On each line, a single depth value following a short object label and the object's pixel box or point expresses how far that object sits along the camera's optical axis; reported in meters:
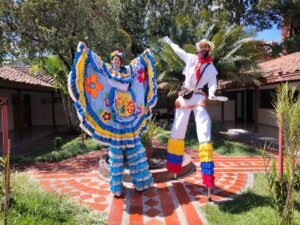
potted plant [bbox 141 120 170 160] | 6.28
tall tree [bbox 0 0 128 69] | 8.71
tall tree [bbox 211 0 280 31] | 17.94
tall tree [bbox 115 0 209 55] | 14.09
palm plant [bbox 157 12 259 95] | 9.45
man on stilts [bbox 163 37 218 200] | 4.14
